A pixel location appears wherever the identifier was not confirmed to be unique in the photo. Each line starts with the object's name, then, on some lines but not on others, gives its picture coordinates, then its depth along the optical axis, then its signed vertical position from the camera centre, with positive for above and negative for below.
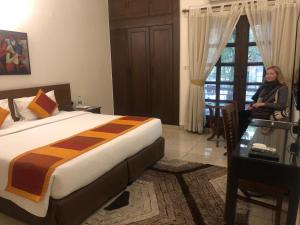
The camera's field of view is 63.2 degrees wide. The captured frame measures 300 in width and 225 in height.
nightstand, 4.49 -0.70
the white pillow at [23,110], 3.55 -0.54
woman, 3.53 -0.44
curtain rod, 4.20 +1.10
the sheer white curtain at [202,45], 4.26 +0.44
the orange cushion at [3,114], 3.06 -0.52
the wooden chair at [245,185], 1.85 -0.90
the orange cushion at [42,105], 3.59 -0.50
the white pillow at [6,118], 3.13 -0.59
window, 4.32 -0.03
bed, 1.91 -0.98
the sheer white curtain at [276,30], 3.78 +0.62
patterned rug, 2.21 -1.32
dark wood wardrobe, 4.95 +0.31
